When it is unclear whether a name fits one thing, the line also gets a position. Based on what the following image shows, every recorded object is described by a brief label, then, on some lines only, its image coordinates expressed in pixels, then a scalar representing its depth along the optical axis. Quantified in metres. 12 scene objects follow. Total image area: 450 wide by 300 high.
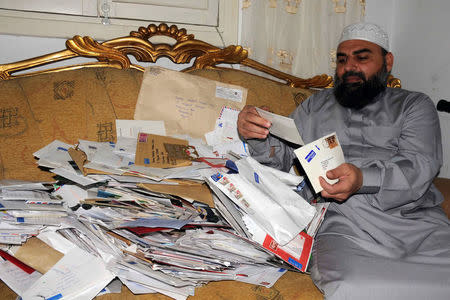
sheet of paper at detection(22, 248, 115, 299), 1.11
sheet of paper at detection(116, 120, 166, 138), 1.68
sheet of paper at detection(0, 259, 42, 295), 1.15
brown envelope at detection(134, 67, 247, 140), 1.78
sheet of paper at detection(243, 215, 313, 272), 1.20
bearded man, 1.21
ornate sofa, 1.54
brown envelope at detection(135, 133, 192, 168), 1.36
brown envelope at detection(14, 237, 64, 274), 1.20
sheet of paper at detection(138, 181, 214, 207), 1.22
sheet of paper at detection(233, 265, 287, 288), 1.23
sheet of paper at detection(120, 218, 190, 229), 1.17
